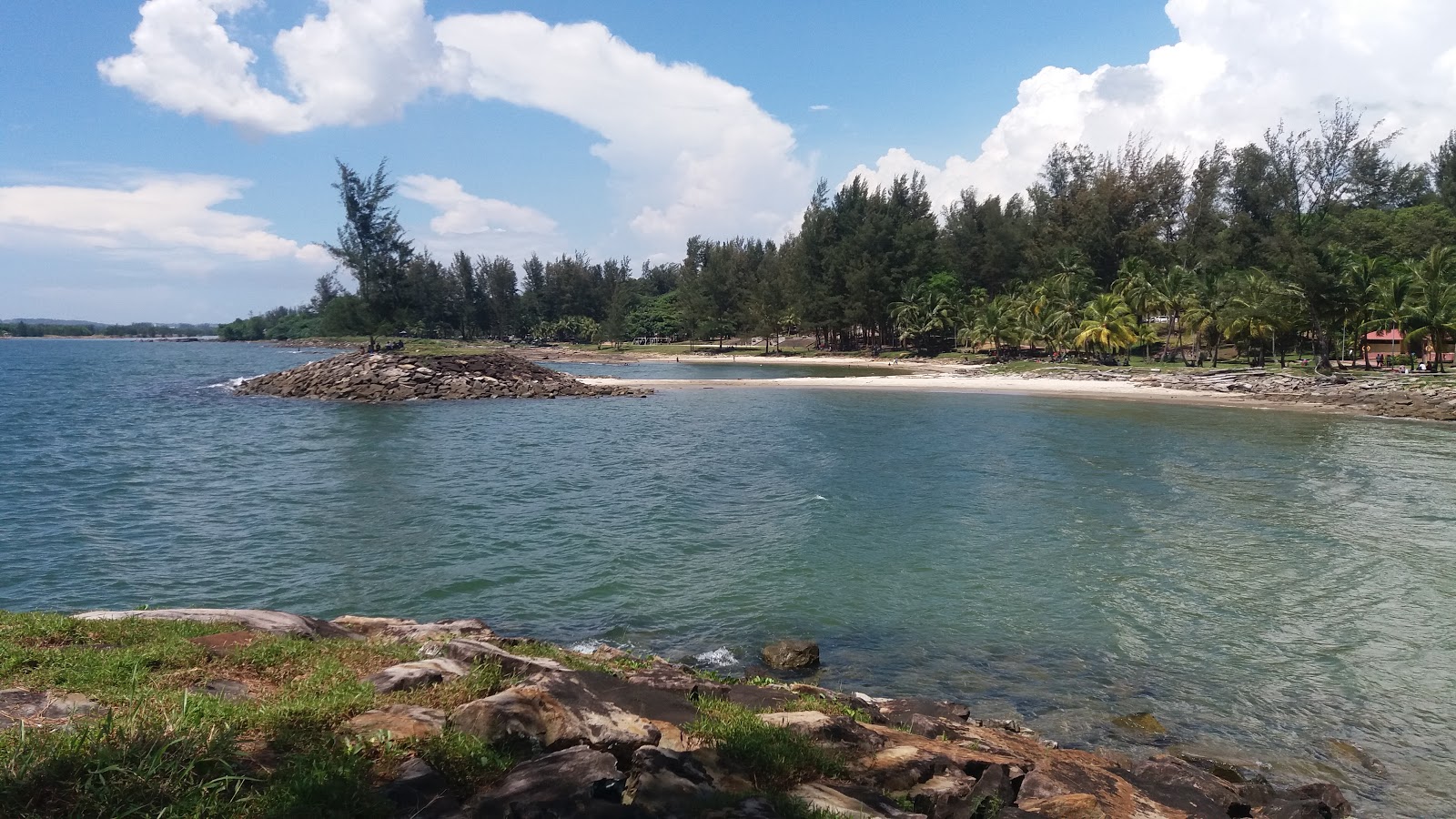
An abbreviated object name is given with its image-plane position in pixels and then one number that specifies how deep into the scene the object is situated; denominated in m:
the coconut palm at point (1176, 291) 68.25
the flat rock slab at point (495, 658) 8.04
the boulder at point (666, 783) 5.64
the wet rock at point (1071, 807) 6.81
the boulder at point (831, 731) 7.45
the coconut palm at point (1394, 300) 52.22
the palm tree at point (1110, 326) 69.44
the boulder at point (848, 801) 5.93
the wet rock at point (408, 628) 10.52
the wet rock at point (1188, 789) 7.58
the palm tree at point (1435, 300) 49.28
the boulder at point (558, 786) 5.25
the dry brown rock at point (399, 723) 6.08
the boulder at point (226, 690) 6.75
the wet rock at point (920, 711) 9.55
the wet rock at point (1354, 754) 9.54
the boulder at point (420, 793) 5.17
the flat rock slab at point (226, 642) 7.80
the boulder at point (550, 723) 6.31
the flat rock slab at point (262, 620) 9.45
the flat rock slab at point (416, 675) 7.08
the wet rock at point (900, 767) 6.91
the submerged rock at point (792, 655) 12.06
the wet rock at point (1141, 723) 10.40
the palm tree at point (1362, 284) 54.09
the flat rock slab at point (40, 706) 5.82
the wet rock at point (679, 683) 8.84
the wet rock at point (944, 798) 6.57
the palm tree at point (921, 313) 92.19
